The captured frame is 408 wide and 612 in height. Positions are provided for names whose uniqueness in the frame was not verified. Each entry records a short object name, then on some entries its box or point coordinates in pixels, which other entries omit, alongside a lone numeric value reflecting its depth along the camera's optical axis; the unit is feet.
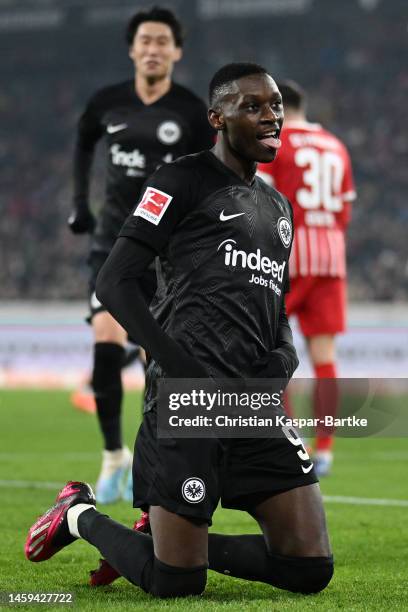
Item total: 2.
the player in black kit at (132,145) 37.68
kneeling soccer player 21.72
